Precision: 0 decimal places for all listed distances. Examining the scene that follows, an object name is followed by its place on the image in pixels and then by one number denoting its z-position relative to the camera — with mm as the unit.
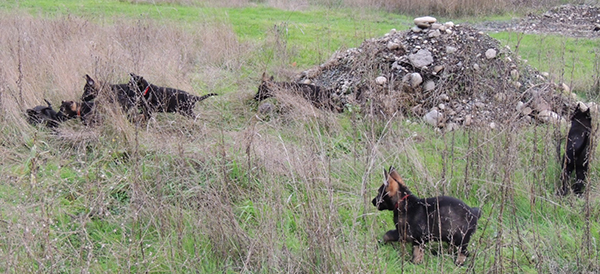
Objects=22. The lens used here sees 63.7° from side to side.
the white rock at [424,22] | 6977
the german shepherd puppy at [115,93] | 5324
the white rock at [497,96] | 4766
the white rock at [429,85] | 6307
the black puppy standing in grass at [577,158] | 4133
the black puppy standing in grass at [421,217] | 3223
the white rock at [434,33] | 6781
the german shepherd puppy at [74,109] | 5258
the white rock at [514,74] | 6266
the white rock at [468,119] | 5620
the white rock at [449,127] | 5578
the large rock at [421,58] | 6449
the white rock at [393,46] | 6809
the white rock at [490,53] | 6410
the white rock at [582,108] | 4480
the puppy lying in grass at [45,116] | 5066
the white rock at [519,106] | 5537
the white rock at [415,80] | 6293
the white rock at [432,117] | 5714
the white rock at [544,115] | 5327
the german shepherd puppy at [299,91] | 5969
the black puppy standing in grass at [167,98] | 5340
